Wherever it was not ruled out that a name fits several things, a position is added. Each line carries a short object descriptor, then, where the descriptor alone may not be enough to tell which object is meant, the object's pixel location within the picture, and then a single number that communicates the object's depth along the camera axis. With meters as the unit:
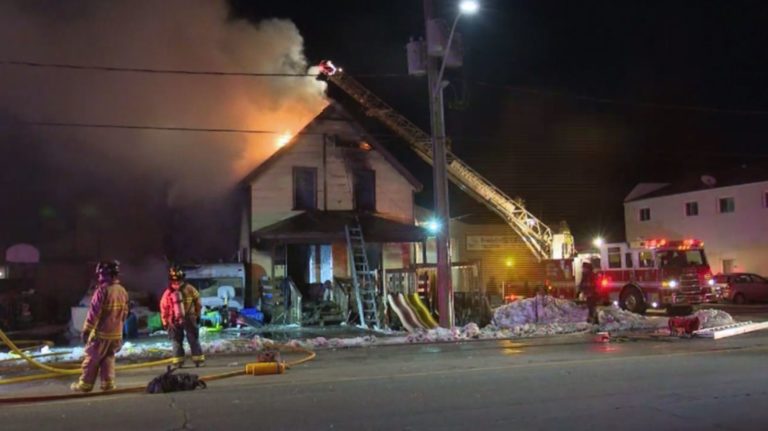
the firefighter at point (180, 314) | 10.68
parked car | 27.00
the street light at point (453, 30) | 13.46
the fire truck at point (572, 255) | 20.02
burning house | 20.92
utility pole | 15.96
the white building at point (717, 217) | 30.70
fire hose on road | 8.08
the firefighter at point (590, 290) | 17.50
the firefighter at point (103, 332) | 8.38
